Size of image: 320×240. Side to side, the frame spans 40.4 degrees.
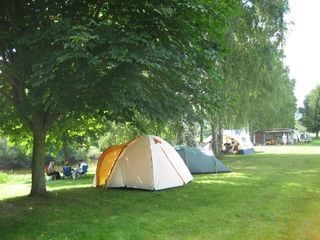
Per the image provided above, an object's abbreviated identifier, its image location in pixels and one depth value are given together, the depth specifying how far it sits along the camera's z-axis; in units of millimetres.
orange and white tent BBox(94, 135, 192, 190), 12969
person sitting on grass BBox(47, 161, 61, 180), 19328
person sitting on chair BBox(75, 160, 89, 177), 19325
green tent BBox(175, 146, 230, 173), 17828
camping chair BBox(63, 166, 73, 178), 19219
